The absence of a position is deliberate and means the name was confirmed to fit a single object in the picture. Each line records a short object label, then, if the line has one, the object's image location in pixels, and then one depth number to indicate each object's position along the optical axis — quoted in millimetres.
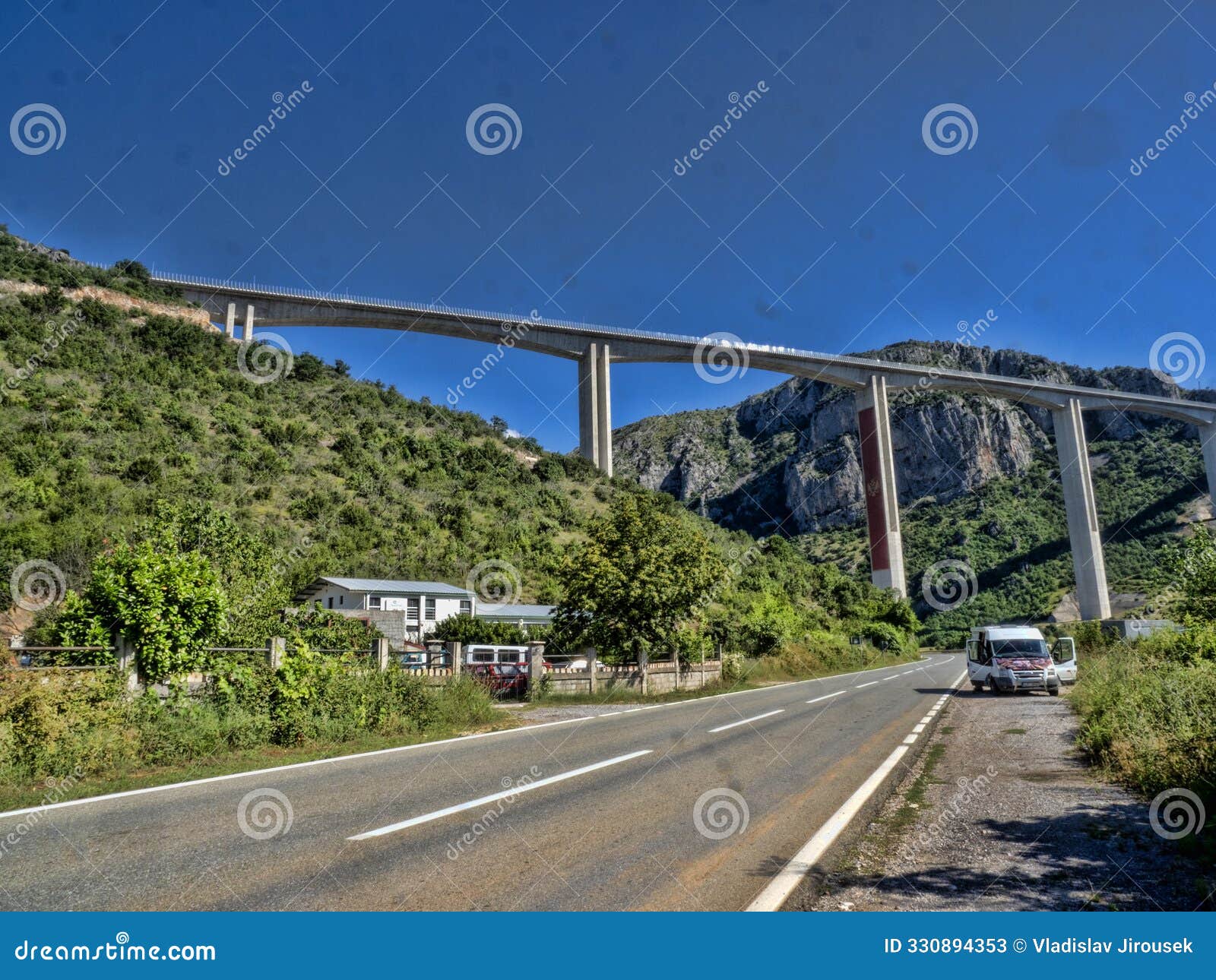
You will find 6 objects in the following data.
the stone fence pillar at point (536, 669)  21609
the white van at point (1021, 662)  22000
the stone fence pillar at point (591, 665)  22859
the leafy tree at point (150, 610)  11109
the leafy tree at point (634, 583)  24391
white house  33812
